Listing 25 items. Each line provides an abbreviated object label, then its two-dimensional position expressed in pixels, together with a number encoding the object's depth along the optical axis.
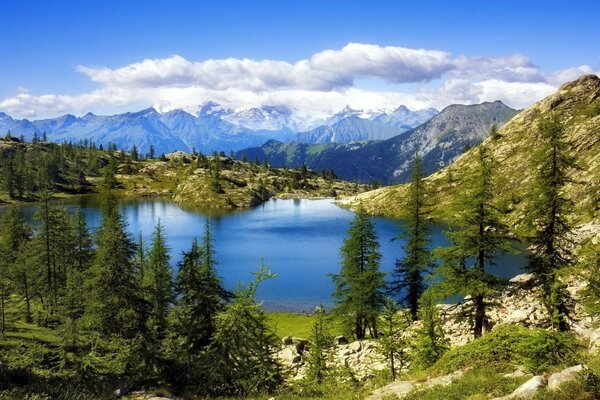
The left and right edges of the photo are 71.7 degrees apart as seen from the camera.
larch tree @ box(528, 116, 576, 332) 30.69
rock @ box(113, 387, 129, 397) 26.27
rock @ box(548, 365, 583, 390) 12.25
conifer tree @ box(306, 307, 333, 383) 27.86
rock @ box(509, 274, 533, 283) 60.75
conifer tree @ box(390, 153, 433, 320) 48.86
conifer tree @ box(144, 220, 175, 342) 36.84
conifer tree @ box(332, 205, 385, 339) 44.84
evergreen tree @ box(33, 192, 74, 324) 51.00
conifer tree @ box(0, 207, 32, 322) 48.73
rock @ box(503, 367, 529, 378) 16.01
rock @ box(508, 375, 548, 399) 12.55
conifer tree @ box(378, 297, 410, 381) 28.08
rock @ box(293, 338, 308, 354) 41.70
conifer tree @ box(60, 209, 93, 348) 33.69
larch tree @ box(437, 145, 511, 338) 30.11
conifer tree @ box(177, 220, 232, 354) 32.47
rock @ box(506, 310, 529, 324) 40.06
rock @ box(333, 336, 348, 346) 45.36
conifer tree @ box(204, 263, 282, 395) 26.56
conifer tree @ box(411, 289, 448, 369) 27.00
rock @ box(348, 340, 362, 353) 40.08
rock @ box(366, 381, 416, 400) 17.30
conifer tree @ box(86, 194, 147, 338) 31.22
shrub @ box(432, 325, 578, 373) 16.47
